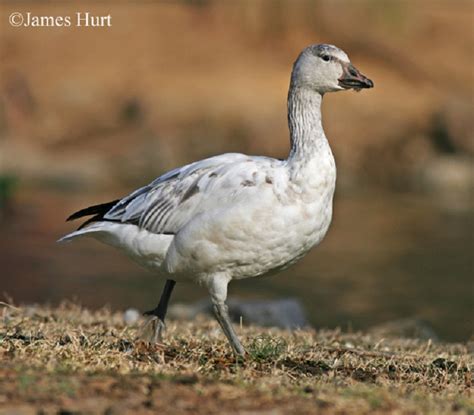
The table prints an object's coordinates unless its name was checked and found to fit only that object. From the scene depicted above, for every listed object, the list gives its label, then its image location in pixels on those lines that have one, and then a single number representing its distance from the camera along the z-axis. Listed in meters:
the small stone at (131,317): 18.09
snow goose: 12.48
